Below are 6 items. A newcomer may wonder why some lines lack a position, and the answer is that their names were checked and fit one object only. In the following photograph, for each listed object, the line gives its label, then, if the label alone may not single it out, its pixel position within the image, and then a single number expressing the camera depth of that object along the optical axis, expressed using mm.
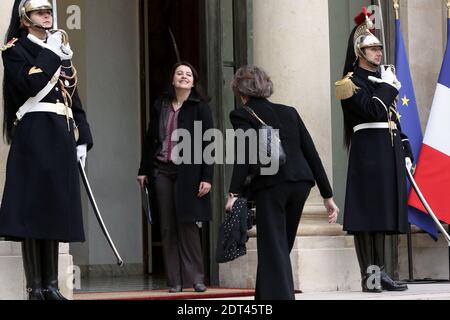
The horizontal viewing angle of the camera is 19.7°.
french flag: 11594
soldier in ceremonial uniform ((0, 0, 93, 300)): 8305
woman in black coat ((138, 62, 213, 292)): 10391
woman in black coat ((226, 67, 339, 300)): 8281
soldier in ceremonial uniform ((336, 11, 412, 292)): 10281
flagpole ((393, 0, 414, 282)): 11656
